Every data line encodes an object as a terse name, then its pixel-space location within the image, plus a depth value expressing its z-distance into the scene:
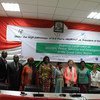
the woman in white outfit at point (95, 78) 3.40
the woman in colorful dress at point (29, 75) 3.09
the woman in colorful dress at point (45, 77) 2.98
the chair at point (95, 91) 2.38
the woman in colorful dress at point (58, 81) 3.14
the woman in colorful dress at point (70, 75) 3.34
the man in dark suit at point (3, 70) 3.01
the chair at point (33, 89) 2.30
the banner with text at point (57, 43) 3.63
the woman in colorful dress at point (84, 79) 3.34
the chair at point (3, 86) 2.26
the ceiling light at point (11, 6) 3.02
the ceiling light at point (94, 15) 3.26
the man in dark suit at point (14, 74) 3.11
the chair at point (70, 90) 2.29
